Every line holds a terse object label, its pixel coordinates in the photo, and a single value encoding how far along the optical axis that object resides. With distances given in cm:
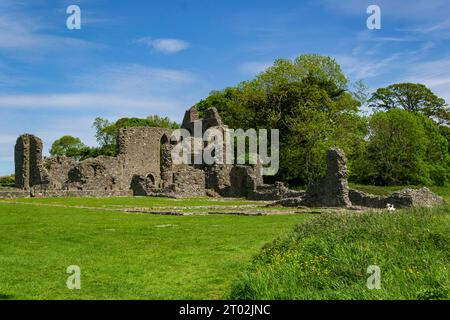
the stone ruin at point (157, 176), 3155
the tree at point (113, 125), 8388
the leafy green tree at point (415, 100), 6894
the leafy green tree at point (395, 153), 5509
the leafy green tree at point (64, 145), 8994
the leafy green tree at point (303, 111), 4766
